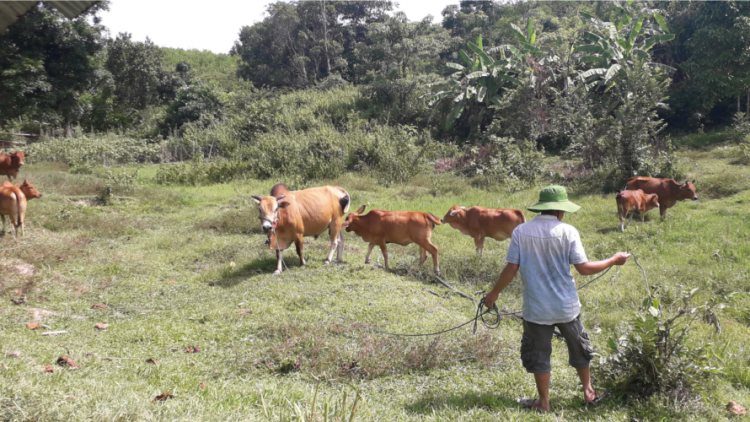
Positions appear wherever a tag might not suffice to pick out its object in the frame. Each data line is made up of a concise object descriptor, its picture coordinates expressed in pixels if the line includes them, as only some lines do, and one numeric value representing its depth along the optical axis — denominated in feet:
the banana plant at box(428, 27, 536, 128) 76.22
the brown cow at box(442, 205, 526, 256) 28.17
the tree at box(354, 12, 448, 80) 105.91
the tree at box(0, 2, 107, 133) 54.13
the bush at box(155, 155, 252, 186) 62.59
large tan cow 25.50
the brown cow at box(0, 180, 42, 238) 29.55
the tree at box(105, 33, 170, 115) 117.39
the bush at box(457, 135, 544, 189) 53.93
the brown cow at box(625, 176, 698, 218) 38.37
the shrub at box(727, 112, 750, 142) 61.77
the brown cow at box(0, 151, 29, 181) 42.98
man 12.44
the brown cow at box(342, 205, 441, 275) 26.48
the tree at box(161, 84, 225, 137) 103.81
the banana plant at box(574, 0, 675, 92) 67.56
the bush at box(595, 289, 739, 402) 12.39
